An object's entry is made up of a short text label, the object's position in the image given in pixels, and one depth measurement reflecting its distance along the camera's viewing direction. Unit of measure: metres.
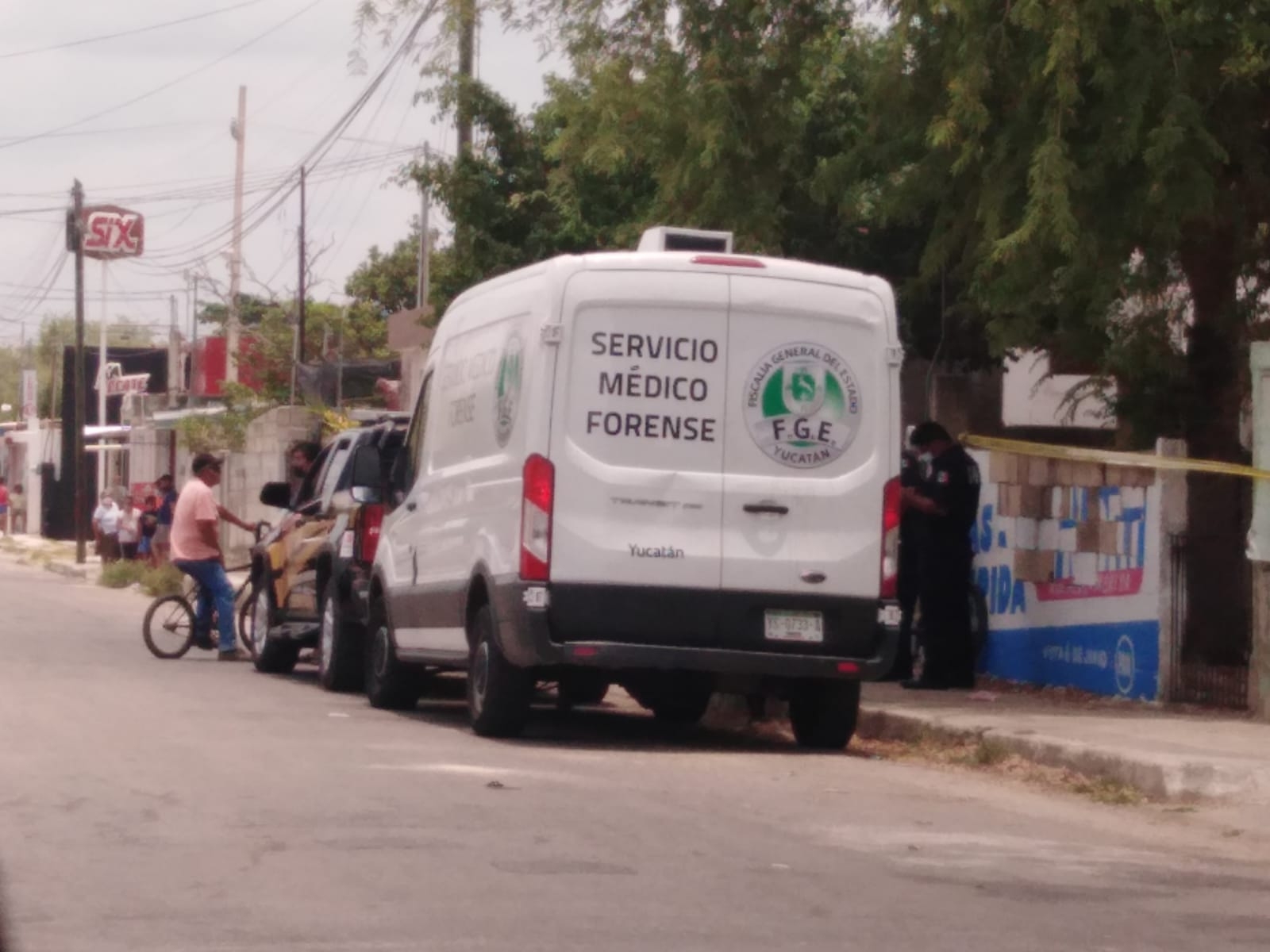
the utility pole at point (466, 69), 16.44
